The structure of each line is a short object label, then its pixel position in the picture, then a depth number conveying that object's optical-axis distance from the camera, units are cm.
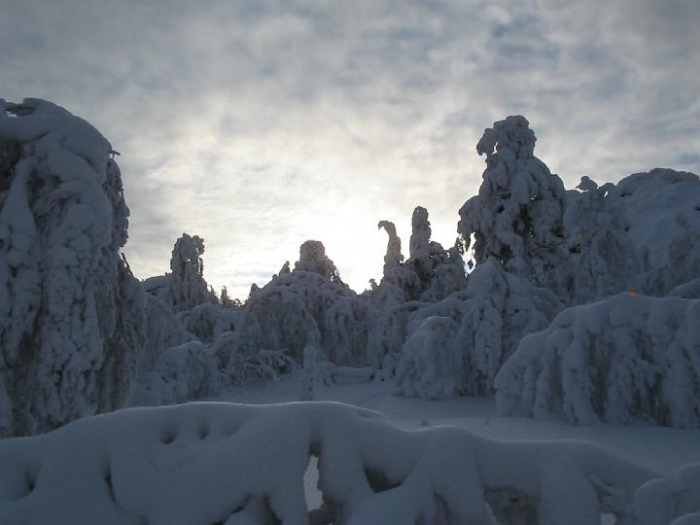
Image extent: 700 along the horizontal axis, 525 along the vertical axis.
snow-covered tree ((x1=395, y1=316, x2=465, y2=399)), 1451
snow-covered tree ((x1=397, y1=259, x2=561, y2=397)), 1409
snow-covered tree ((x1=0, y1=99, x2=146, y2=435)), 649
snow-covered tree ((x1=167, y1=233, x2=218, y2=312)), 3120
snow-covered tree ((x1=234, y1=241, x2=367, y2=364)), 2095
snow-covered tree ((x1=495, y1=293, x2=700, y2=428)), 812
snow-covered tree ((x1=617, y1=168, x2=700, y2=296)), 1669
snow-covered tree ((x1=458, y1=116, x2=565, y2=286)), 1973
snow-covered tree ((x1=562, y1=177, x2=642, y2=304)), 1541
